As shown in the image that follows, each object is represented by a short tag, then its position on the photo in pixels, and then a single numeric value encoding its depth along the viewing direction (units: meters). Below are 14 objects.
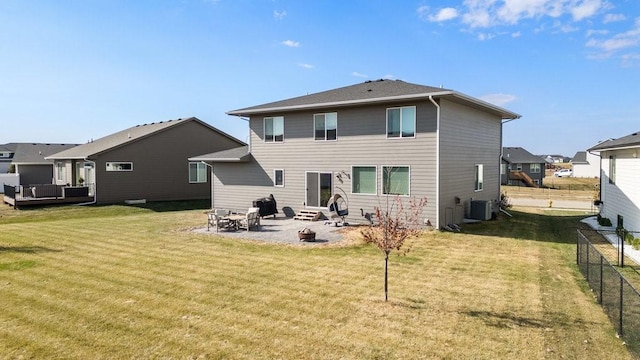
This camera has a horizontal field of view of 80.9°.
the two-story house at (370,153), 14.89
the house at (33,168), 36.34
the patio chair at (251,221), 15.03
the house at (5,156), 49.72
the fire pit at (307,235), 12.67
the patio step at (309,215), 17.28
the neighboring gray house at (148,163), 24.69
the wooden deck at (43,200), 22.59
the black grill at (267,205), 17.95
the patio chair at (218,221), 15.00
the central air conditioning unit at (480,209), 16.94
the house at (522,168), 52.28
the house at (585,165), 64.38
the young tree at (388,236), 7.14
